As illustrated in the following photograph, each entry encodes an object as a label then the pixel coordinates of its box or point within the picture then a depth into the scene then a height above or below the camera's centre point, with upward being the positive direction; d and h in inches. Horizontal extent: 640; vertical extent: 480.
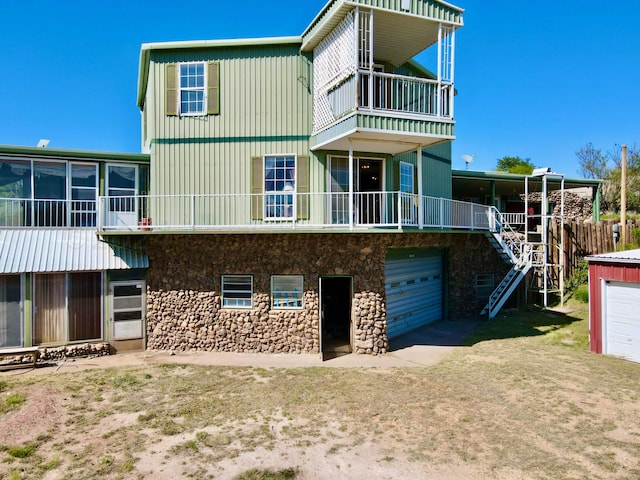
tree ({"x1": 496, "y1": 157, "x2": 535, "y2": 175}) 2140.4 +425.0
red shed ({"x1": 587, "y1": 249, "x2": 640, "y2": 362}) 431.5 -69.1
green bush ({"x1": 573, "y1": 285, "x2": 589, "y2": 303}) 671.1 -88.2
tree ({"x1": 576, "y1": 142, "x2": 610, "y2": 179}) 1652.3 +301.6
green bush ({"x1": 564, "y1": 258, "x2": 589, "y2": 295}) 710.1 -68.1
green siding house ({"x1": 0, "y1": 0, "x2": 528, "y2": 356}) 479.5 +52.7
